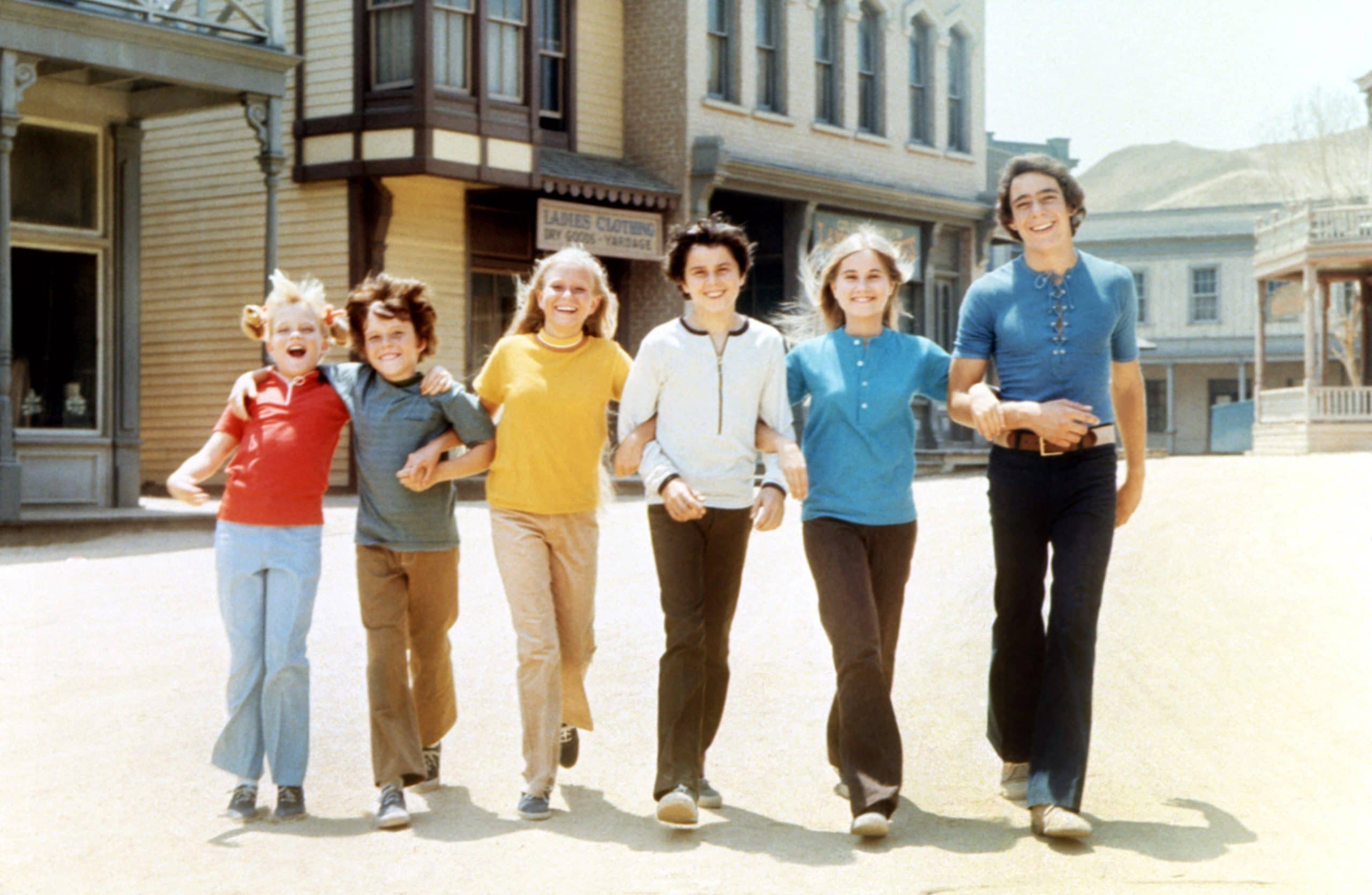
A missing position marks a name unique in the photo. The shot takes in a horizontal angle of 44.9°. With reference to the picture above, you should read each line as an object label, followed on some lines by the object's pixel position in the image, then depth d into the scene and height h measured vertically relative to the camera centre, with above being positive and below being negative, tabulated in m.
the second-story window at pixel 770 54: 23.47 +5.50
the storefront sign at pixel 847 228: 24.12 +3.25
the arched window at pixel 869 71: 25.58 +5.75
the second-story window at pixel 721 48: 22.45 +5.35
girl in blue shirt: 5.17 -0.14
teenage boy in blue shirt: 5.20 +0.00
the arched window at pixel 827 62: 24.62 +5.67
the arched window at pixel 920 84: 26.73 +5.80
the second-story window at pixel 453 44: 18.50 +4.45
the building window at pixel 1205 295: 47.47 +4.29
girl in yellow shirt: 5.57 -0.12
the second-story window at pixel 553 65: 20.58 +4.69
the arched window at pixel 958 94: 27.66 +5.84
